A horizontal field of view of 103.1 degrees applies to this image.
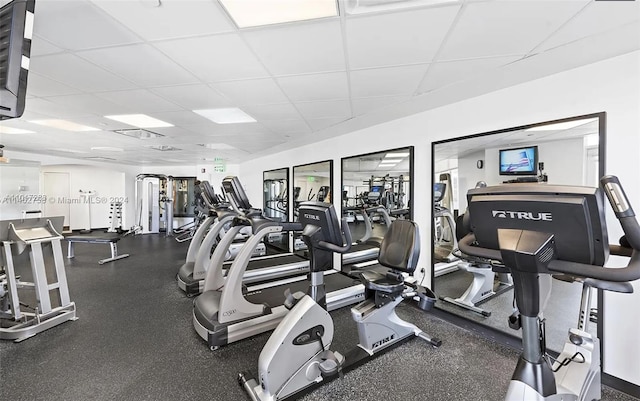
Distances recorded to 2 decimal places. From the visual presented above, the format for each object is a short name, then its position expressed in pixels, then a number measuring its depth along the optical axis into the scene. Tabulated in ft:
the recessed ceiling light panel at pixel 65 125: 12.69
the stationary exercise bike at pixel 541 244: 2.92
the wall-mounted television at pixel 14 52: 3.91
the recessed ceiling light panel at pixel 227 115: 10.93
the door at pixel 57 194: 26.86
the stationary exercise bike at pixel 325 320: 5.48
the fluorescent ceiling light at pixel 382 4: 4.60
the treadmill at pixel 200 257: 11.67
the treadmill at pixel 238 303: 7.89
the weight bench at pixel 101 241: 16.94
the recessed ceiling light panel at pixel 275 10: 4.75
